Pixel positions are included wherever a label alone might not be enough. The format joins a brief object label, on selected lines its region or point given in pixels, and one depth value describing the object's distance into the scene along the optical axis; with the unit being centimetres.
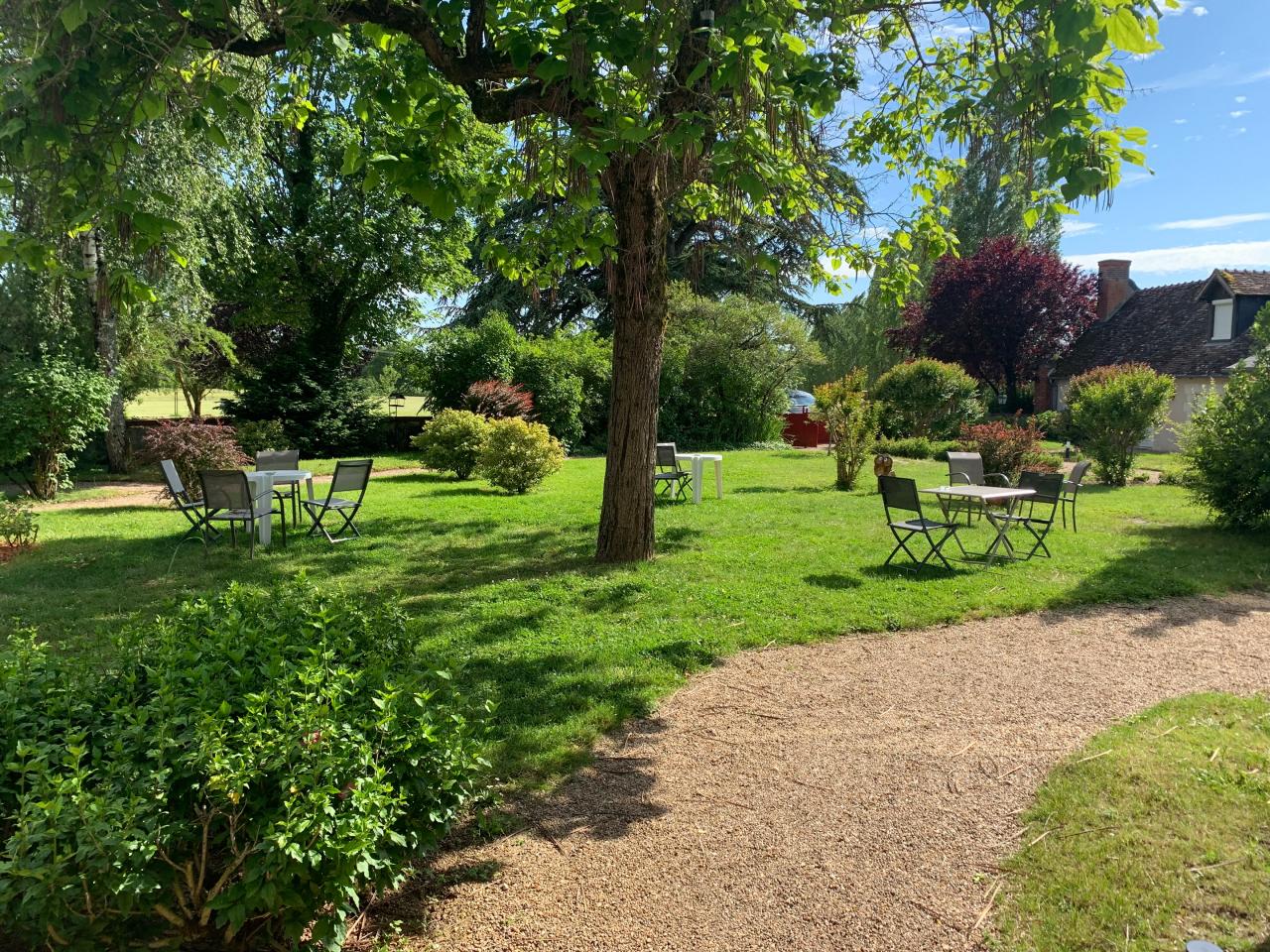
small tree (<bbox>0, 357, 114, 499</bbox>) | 1209
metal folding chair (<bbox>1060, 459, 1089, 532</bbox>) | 1050
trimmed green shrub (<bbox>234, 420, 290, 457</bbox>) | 1934
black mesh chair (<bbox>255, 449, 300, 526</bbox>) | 1007
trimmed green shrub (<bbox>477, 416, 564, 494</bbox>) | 1394
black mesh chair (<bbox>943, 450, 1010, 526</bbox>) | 1107
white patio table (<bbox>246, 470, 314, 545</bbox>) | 877
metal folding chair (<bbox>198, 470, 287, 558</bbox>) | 831
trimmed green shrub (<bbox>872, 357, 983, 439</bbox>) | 2459
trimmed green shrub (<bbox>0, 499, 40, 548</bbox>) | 851
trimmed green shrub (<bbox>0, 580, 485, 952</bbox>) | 187
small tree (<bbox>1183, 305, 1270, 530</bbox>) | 999
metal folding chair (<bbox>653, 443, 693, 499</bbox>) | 1302
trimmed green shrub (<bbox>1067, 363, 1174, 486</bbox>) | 1574
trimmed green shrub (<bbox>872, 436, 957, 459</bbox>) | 2208
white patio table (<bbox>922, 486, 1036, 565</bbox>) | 867
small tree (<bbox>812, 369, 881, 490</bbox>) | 1497
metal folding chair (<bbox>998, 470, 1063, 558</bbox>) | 880
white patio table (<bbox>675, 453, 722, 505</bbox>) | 1271
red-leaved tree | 3119
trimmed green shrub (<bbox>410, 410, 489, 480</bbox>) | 1557
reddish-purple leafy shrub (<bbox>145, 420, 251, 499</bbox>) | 1112
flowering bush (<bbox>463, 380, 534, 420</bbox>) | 1823
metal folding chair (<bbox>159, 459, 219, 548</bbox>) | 905
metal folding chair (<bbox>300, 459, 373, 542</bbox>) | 929
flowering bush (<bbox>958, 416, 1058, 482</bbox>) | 1537
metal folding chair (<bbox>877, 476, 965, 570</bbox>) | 798
